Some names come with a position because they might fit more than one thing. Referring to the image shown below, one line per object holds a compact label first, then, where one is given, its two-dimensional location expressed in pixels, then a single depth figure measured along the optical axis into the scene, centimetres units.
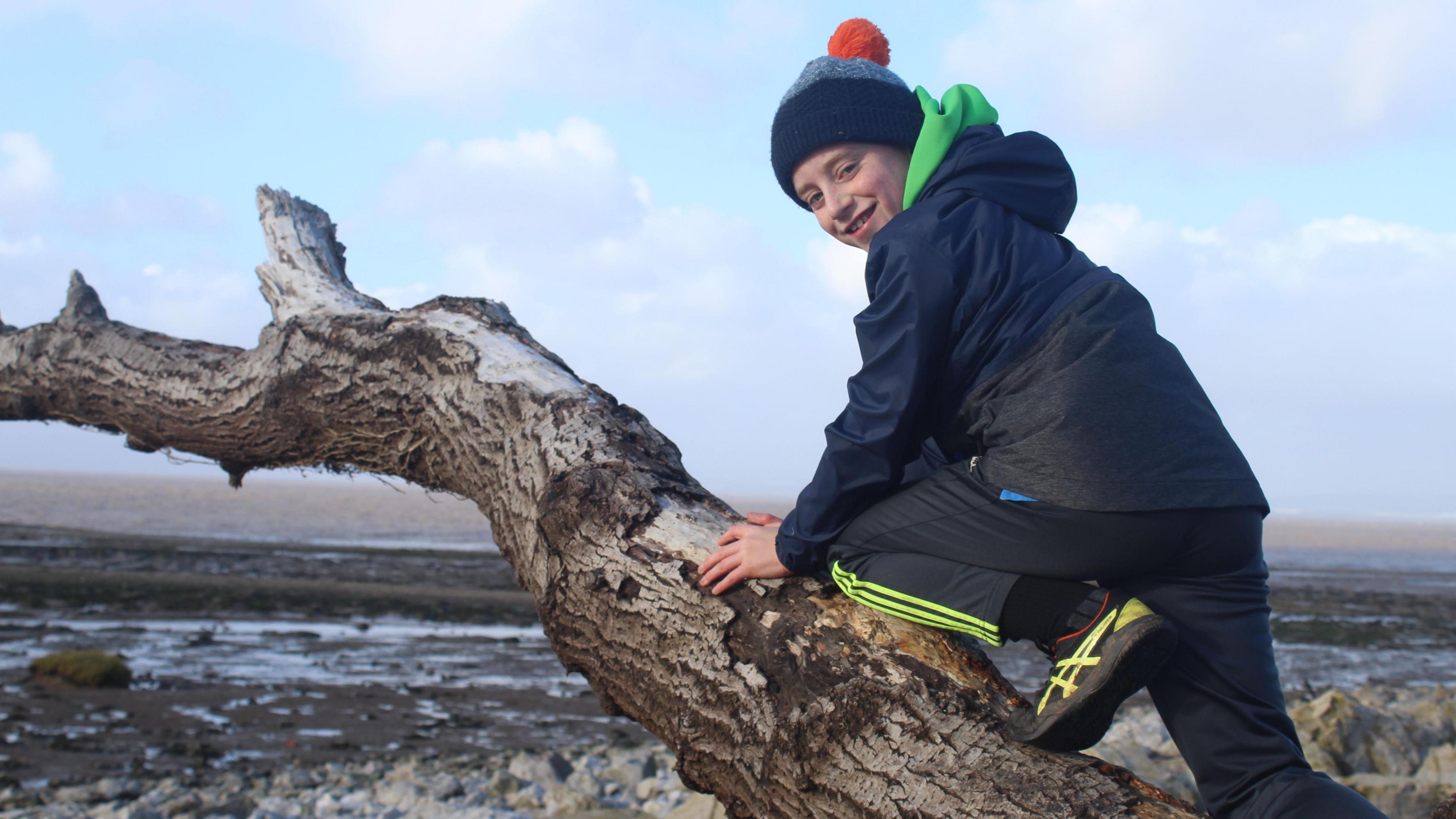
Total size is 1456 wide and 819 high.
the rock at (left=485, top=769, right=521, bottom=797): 616
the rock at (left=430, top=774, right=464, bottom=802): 599
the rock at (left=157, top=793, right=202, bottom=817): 545
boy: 181
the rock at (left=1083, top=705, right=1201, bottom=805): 555
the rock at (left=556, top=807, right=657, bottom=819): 511
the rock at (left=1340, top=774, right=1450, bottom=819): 529
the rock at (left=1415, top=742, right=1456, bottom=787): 593
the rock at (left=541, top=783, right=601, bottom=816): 589
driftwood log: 185
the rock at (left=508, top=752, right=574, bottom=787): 654
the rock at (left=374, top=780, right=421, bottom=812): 584
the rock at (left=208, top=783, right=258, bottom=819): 545
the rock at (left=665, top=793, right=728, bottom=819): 494
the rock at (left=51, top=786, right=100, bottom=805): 557
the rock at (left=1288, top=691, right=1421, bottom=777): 627
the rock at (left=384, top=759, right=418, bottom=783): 628
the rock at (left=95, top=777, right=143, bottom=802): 570
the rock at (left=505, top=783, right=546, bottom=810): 595
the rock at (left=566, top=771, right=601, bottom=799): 630
